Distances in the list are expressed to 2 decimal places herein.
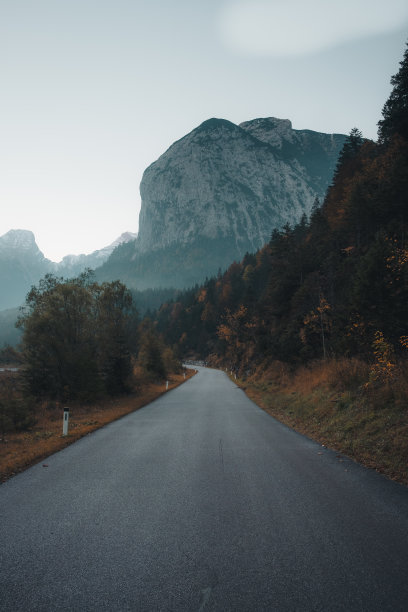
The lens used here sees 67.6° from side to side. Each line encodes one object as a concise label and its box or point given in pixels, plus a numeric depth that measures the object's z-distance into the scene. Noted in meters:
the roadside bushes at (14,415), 11.09
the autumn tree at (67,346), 17.56
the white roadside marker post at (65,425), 10.21
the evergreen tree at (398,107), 26.55
